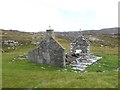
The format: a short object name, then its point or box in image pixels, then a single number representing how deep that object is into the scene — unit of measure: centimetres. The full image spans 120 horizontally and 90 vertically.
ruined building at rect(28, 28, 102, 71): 2065
